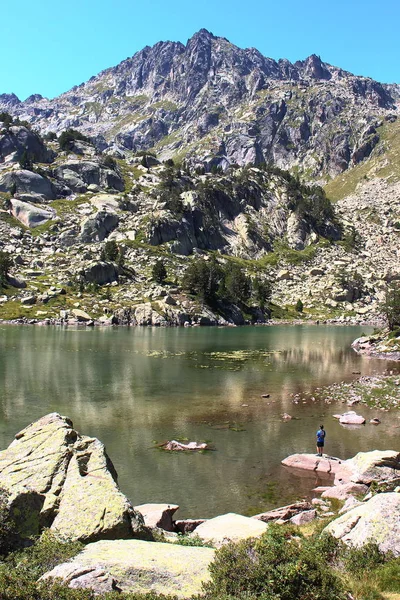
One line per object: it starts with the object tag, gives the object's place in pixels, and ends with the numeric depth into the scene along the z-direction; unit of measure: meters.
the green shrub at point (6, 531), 12.21
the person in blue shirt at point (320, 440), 30.11
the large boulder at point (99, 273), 161.21
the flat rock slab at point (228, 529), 15.47
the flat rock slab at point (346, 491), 22.56
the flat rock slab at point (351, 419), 38.38
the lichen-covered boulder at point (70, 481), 13.19
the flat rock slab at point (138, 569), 9.77
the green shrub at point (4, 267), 144.75
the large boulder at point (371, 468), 23.83
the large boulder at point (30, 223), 198.62
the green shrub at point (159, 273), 168.24
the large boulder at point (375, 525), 12.73
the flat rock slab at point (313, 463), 27.83
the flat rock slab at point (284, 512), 19.97
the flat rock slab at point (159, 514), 17.97
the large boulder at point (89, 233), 196.50
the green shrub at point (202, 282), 159.88
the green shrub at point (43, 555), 10.75
